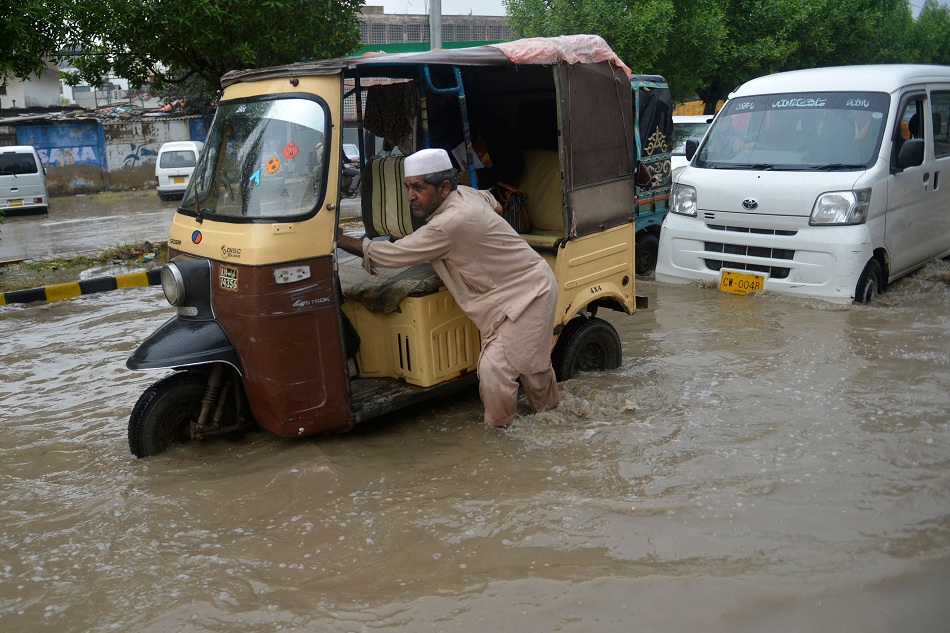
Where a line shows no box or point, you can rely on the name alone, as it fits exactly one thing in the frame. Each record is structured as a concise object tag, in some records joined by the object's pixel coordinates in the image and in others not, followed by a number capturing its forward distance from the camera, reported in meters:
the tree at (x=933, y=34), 34.44
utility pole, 13.58
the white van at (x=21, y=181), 18.67
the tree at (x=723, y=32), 16.06
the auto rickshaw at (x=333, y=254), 4.14
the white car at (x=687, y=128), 12.66
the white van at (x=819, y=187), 7.05
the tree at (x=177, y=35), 9.50
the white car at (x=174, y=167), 22.02
